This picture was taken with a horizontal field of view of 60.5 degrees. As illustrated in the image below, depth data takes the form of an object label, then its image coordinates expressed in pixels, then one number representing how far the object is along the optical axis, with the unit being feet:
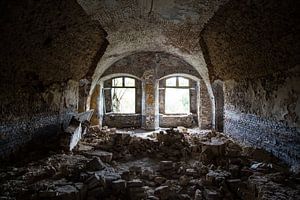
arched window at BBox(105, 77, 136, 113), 38.60
